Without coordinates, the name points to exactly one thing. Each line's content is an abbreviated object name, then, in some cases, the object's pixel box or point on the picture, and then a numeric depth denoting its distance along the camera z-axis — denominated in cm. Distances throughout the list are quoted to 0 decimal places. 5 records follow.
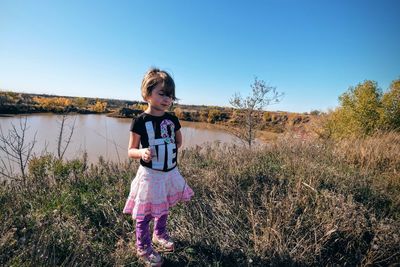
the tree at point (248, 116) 926
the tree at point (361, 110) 884
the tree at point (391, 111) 865
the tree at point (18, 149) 309
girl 176
